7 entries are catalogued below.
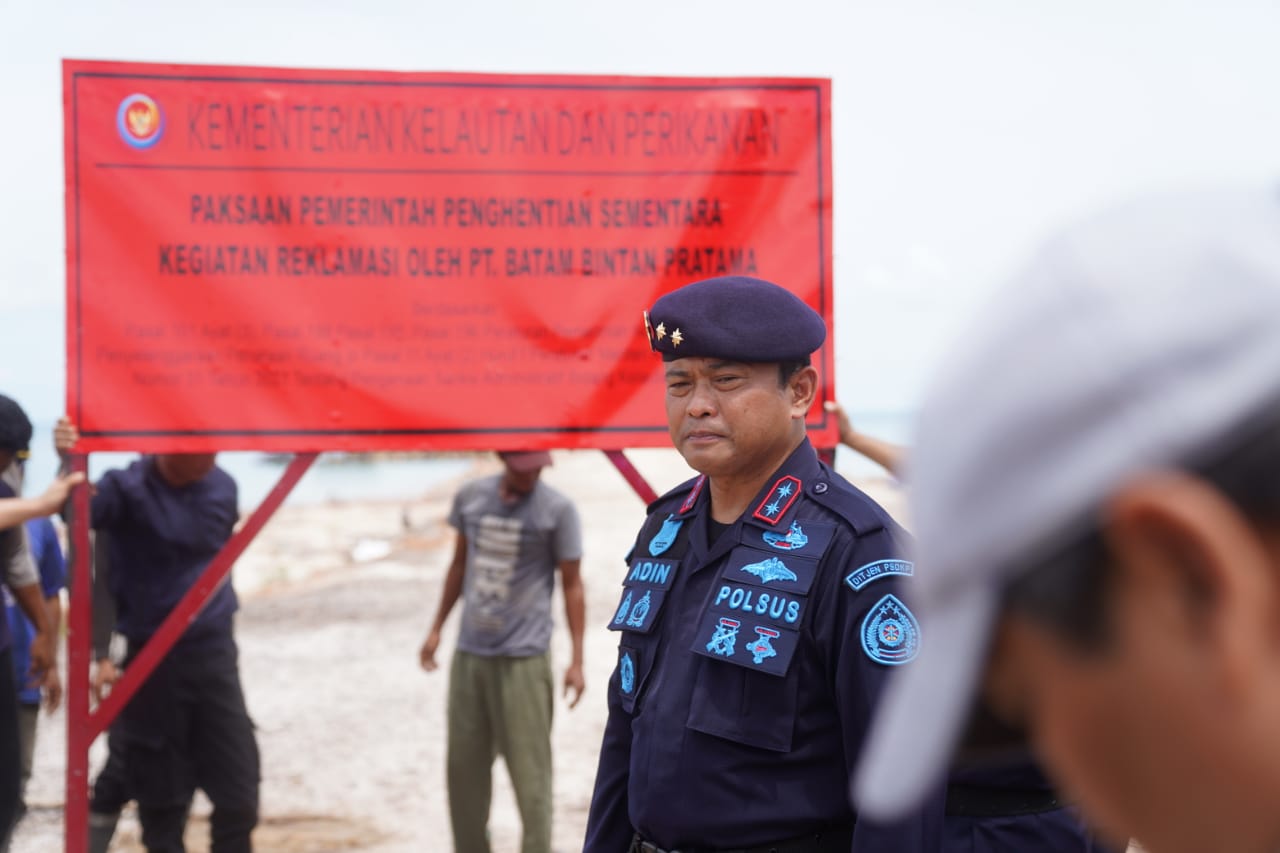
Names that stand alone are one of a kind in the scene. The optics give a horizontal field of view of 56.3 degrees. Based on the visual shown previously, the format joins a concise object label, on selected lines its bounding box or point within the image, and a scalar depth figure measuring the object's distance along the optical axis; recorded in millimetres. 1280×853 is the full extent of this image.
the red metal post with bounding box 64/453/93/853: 3502
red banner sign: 3396
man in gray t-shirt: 4500
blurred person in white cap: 490
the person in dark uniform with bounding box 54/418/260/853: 4176
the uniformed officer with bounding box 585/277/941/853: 2004
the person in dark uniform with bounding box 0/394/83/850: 3541
